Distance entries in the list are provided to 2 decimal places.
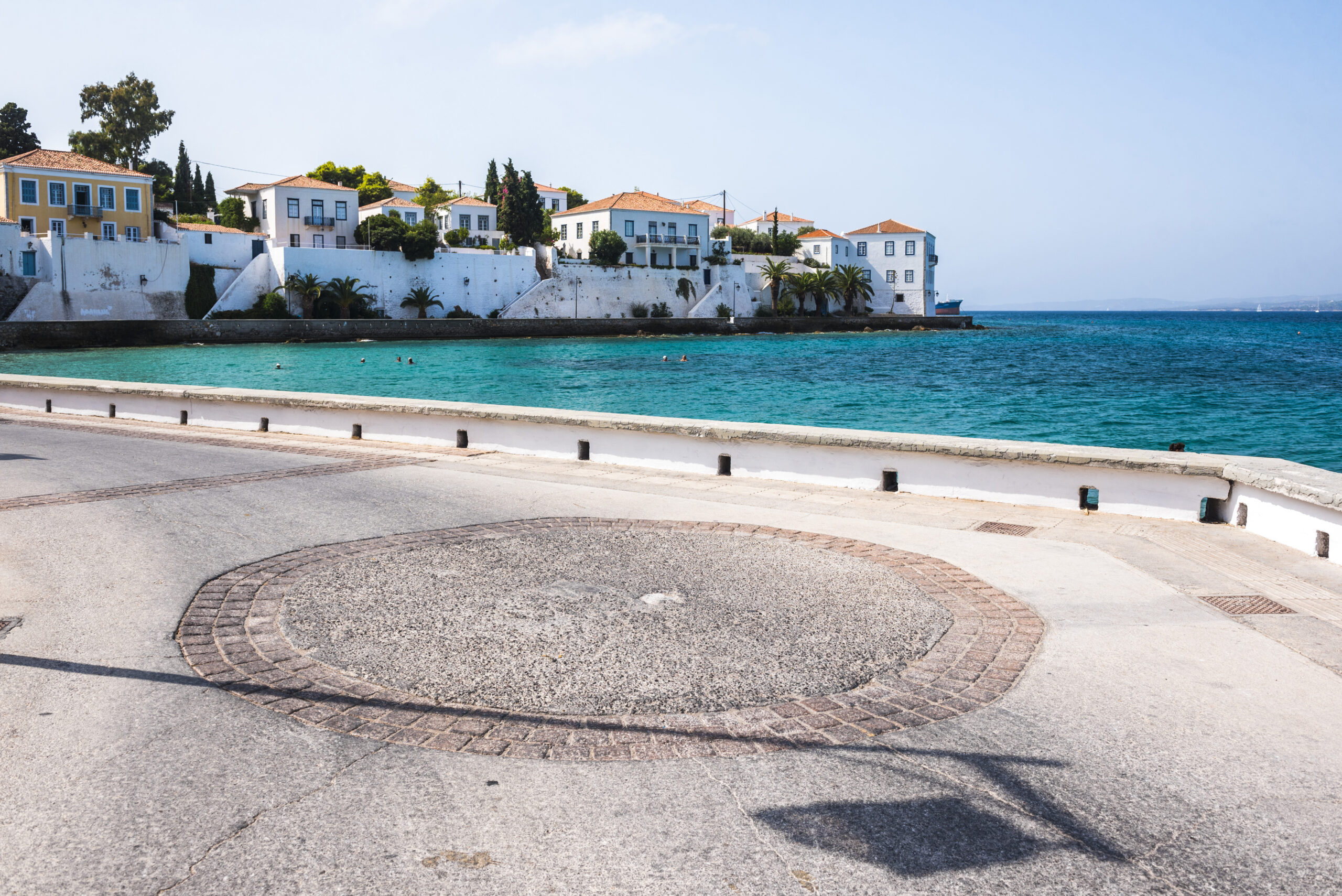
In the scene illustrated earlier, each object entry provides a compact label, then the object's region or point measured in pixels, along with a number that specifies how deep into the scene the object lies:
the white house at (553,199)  117.88
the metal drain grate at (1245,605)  6.43
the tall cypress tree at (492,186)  100.06
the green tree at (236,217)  83.62
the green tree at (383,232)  81.50
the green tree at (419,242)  81.06
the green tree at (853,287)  107.25
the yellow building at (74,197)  66.31
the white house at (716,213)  139.62
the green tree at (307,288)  75.81
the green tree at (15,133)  81.19
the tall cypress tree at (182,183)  92.75
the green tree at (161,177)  86.62
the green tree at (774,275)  103.75
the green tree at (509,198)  92.19
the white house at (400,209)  94.75
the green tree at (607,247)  92.75
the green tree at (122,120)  83.81
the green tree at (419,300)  82.56
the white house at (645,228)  98.25
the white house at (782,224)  129.75
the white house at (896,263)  110.38
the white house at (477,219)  98.12
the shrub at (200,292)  72.88
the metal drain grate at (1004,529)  8.95
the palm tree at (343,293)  78.19
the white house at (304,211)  81.44
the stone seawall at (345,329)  63.17
